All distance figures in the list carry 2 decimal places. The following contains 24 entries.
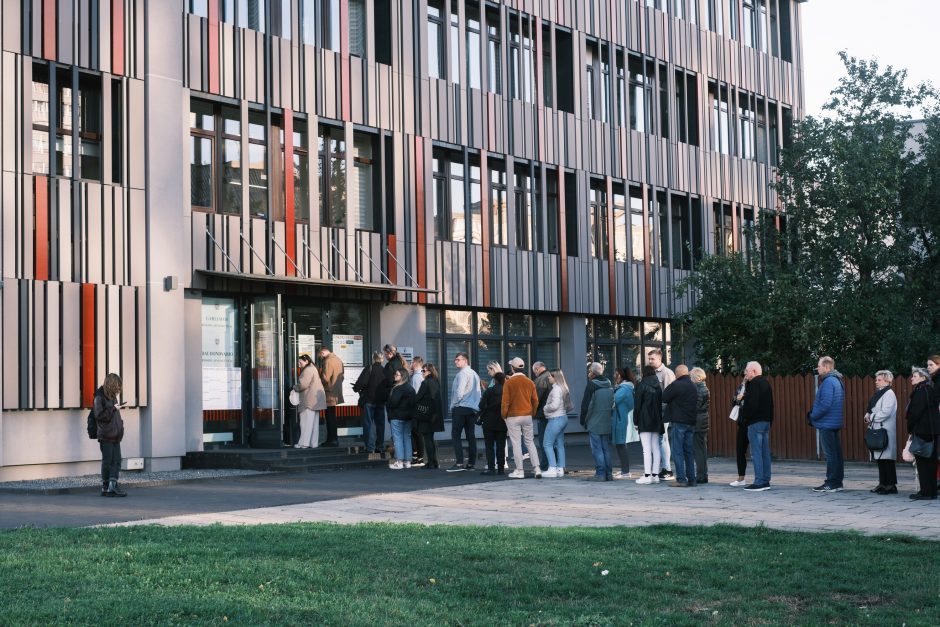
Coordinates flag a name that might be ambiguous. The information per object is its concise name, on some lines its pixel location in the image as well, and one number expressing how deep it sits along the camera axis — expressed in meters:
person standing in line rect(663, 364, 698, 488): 16.75
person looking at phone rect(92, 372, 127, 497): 16.38
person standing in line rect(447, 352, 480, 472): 19.91
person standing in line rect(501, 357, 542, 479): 18.52
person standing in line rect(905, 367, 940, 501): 15.03
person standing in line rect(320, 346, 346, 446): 22.25
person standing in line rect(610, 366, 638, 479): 18.36
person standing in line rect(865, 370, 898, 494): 15.68
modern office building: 19.62
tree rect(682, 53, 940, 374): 24.25
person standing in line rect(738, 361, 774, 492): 16.20
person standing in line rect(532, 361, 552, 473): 19.23
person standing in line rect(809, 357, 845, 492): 16.19
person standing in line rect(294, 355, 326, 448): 21.55
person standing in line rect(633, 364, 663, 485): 17.14
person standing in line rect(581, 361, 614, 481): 18.19
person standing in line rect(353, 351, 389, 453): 21.78
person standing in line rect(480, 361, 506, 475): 18.88
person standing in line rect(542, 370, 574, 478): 18.86
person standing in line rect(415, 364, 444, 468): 19.88
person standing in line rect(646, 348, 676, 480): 18.25
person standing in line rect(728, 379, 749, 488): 16.69
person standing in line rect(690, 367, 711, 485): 17.55
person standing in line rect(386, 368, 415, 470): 20.00
